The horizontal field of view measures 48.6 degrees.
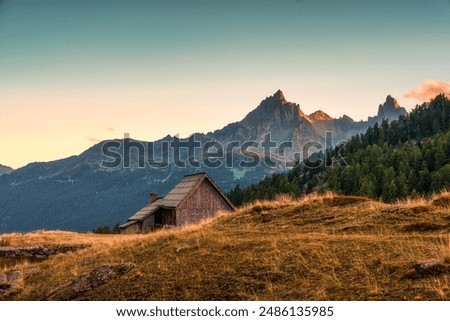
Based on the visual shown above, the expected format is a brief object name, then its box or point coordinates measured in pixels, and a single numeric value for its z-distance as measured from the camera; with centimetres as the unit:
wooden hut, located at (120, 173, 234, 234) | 5628
